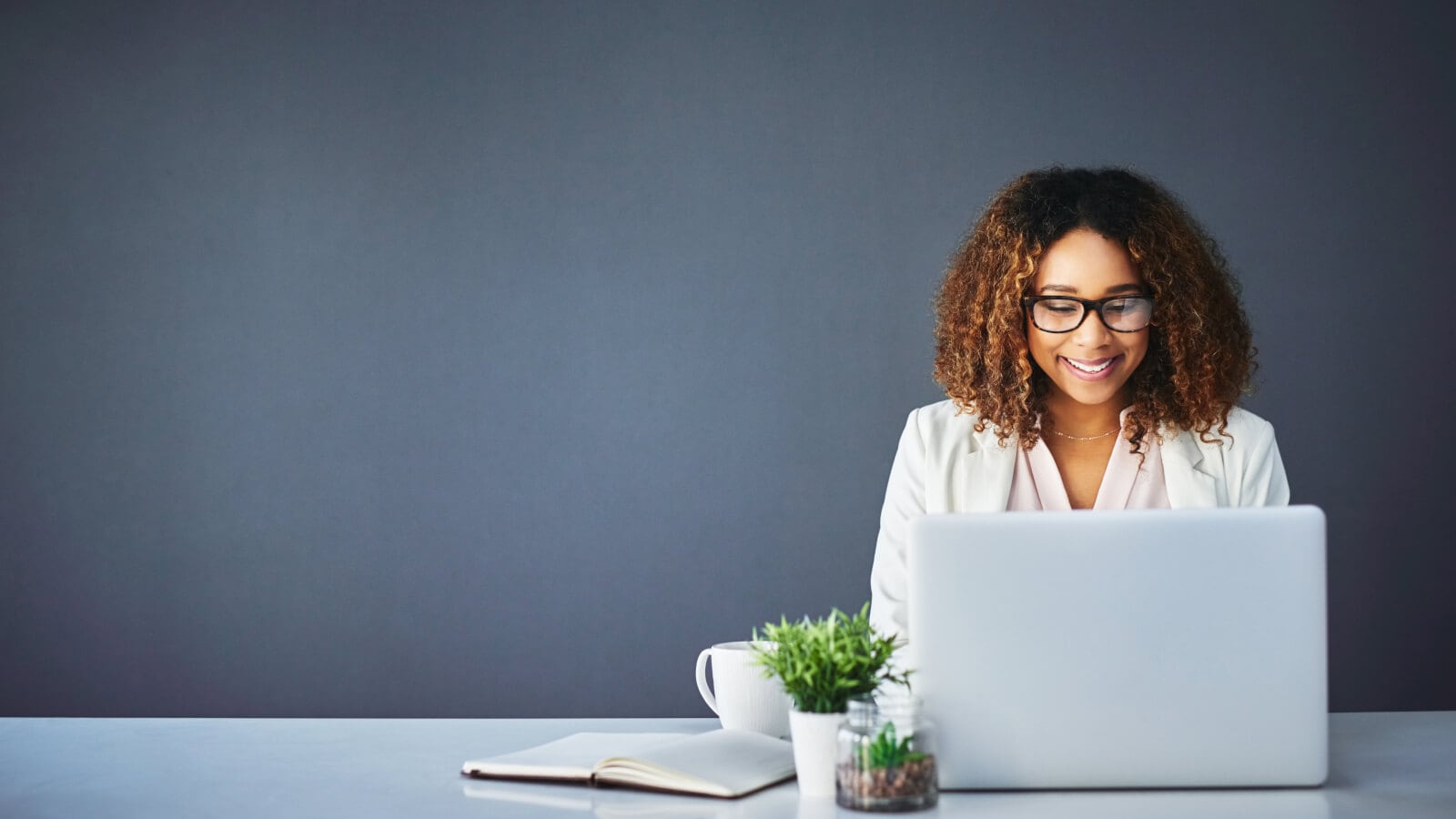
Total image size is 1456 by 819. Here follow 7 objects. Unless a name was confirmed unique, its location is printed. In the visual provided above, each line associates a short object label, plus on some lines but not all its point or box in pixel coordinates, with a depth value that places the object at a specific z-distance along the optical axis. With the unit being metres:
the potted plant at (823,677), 1.07
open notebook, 1.11
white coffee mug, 1.30
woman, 1.88
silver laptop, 1.06
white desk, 1.04
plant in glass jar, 1.01
